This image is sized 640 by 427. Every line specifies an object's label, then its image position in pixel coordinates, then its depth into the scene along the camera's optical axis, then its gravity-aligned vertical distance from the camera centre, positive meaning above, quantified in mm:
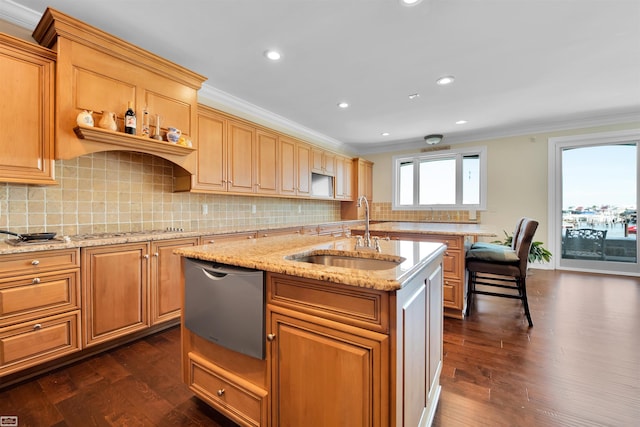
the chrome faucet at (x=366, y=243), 1583 -186
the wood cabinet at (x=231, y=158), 2973 +652
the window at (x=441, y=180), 5262 +643
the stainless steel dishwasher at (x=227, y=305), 1212 -440
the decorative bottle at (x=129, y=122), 2180 +701
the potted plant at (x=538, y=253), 4370 -643
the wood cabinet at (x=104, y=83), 1910 +1012
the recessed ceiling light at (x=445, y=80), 2945 +1414
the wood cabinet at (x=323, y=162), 4676 +875
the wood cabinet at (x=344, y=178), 5289 +652
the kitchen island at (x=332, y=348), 941 -521
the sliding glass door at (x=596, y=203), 4281 +145
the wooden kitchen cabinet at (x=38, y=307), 1665 -607
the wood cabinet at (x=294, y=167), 4059 +676
